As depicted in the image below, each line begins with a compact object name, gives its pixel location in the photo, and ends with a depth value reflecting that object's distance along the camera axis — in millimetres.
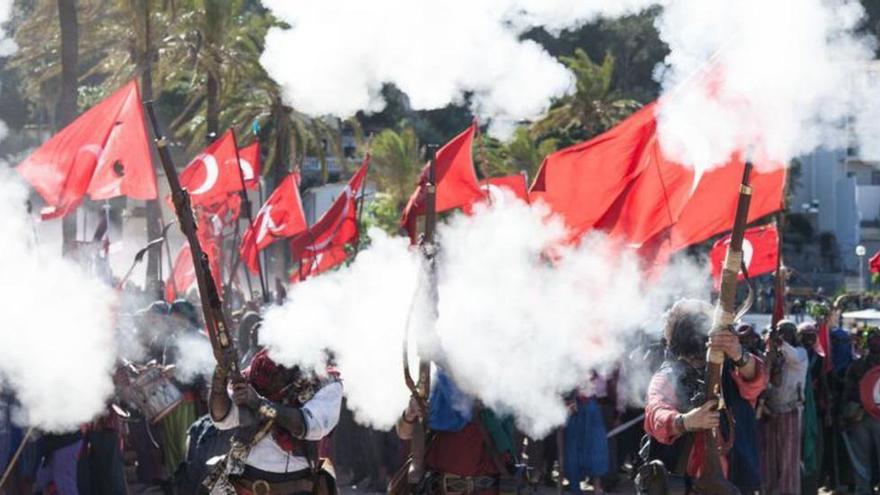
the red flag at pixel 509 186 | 16734
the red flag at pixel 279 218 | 19188
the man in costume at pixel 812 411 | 14664
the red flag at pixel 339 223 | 17984
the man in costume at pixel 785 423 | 13898
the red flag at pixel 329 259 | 18953
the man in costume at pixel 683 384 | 7426
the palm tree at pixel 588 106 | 40250
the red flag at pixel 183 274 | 21447
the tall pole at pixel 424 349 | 8227
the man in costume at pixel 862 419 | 15031
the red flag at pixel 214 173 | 19234
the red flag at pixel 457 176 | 15805
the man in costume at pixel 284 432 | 7922
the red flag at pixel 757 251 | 17266
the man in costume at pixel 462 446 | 9078
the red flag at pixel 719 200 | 13383
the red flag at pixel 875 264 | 16766
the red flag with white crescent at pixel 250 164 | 20453
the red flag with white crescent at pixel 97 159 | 16062
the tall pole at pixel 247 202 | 16773
